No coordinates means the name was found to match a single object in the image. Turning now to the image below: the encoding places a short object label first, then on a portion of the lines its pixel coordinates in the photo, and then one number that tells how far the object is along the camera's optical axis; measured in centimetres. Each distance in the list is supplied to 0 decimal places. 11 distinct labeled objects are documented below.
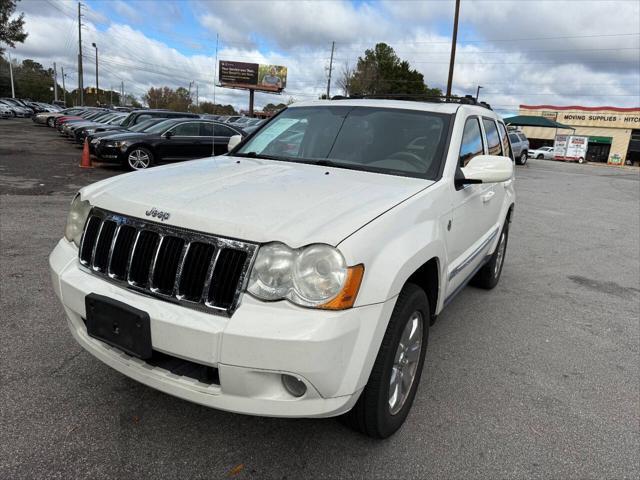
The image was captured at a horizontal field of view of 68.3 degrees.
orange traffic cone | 1270
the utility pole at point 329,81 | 5727
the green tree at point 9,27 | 4100
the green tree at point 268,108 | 8744
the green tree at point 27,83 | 8838
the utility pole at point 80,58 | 5181
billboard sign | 6806
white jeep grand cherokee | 190
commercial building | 5506
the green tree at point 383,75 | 5447
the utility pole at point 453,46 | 2406
